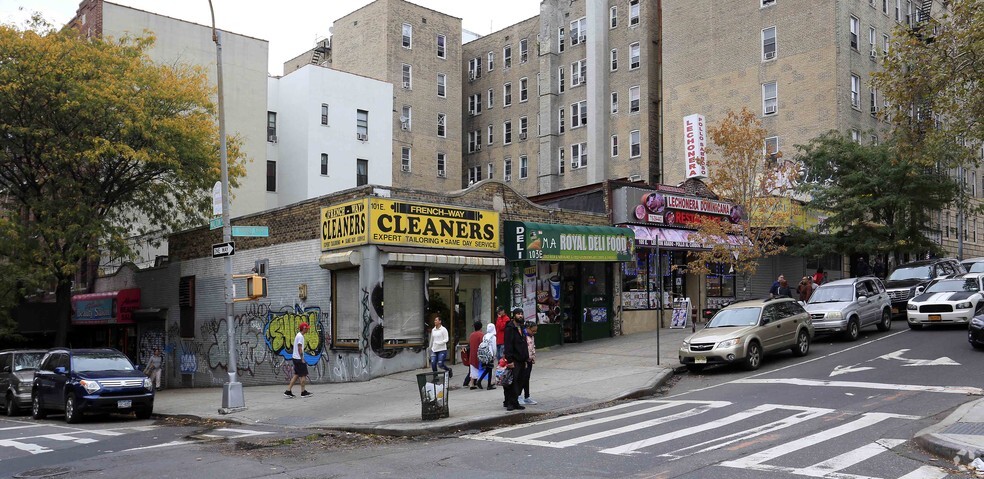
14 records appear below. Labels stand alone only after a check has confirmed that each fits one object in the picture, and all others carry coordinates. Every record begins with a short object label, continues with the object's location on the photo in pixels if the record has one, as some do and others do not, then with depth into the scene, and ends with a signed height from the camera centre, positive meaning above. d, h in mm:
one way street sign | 17844 +637
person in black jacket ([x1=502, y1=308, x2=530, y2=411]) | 14398 -1540
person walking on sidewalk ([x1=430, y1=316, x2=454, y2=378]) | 17938 -1559
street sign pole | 17594 -770
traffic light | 16906 -205
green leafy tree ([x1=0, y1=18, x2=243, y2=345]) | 24703 +4621
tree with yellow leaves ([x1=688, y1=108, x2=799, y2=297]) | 26469 +2608
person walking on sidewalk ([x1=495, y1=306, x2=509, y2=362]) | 18234 -1313
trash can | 13586 -2101
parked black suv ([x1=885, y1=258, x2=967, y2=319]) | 27281 -312
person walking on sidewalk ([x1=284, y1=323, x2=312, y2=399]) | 18859 -2050
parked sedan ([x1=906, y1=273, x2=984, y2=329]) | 22641 -1004
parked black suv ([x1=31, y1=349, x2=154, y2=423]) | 17344 -2426
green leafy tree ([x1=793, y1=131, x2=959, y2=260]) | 30969 +2848
